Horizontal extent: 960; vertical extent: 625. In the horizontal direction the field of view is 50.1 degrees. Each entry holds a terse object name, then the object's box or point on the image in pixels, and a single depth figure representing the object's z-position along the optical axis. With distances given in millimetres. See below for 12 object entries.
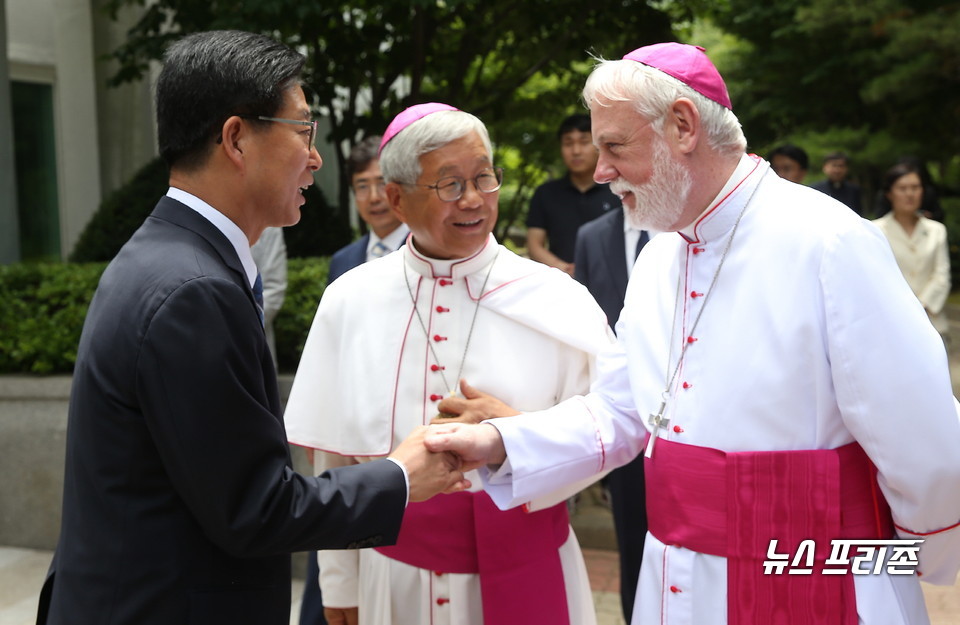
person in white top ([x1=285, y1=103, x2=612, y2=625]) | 2904
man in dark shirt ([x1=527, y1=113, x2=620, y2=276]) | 6324
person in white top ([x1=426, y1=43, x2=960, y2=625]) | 2221
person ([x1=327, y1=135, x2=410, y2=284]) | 5188
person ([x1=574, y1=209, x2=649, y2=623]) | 4605
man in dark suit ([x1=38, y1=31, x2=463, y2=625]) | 1921
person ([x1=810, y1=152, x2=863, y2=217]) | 9462
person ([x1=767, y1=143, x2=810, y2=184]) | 8039
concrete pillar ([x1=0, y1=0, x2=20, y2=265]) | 8211
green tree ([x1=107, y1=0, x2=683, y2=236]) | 8695
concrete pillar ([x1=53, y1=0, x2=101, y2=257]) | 10281
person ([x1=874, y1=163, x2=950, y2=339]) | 7449
